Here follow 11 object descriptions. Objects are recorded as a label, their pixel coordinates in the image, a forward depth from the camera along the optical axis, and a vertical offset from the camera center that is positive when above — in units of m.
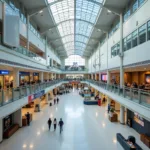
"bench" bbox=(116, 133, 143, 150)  10.05 -4.64
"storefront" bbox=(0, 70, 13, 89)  16.74 -0.28
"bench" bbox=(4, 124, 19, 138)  12.80 -4.73
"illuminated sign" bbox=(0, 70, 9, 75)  16.06 +0.52
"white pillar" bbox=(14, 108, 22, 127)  15.58 -4.06
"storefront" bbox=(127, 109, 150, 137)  12.92 -4.35
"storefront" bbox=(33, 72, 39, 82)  28.63 +0.14
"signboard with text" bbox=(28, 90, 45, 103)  13.58 -1.86
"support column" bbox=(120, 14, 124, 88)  16.58 +1.84
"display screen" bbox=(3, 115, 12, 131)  13.89 -4.23
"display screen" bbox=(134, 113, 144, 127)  13.60 -3.98
